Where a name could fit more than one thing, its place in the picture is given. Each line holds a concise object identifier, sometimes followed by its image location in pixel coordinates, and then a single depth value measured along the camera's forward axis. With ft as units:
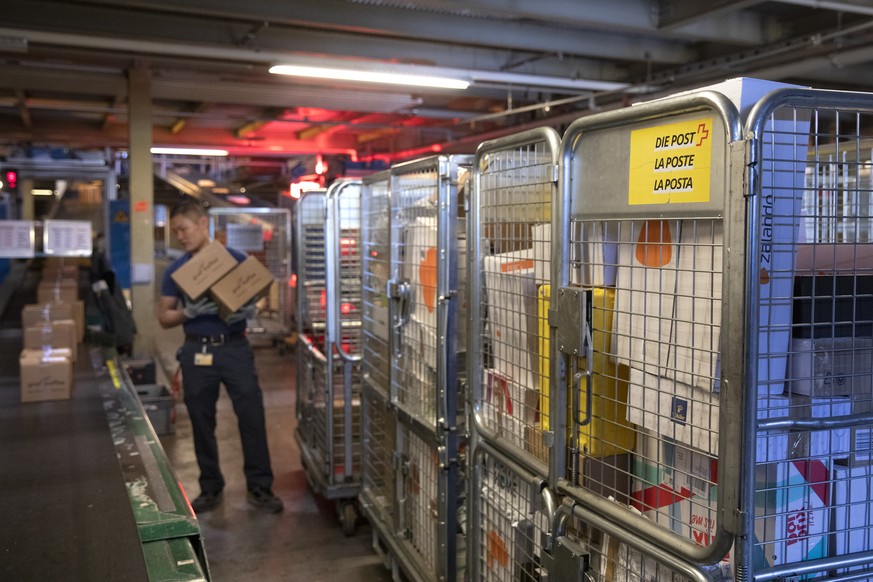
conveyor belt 7.08
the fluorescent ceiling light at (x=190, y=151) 40.13
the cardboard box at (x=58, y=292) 22.36
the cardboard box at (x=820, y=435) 5.40
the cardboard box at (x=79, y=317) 21.40
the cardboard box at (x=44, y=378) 14.03
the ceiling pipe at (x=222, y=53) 19.35
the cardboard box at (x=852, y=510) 5.62
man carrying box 15.10
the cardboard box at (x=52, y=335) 16.94
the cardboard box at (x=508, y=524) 7.74
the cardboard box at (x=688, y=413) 5.17
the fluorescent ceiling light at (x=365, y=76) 21.33
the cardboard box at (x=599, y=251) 6.31
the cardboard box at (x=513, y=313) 7.45
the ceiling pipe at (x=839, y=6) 15.52
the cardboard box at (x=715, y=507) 5.27
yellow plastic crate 6.28
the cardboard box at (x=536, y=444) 7.27
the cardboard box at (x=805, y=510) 5.38
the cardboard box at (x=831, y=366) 5.30
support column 26.63
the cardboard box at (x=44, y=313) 18.76
